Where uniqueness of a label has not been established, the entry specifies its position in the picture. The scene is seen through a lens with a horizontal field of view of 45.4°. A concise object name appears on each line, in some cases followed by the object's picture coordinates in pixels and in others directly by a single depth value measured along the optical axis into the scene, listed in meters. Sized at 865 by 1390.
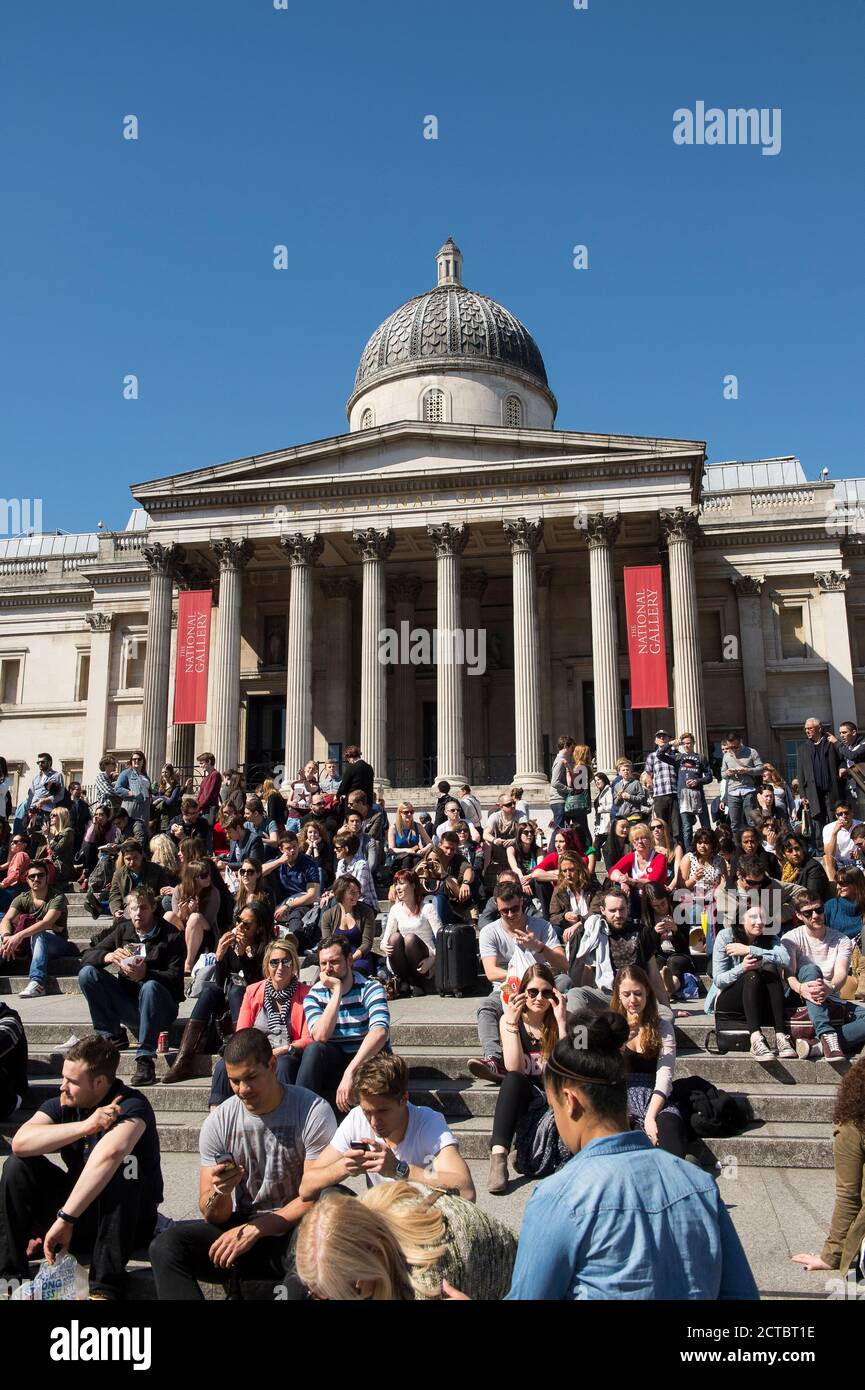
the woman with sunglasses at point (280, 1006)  7.66
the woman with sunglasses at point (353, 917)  9.73
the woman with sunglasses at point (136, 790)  17.56
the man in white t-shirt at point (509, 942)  8.81
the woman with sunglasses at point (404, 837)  15.58
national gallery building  29.73
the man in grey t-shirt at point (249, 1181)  4.95
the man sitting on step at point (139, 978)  8.70
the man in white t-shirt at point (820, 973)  8.20
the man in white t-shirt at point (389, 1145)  4.97
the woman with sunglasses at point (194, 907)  10.38
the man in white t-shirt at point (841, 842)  13.55
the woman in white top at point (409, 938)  10.62
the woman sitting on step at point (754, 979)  8.38
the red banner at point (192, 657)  29.66
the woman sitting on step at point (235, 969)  8.52
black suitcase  10.59
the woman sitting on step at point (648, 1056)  6.51
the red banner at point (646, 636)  27.78
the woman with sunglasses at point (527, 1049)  6.81
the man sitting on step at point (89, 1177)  5.36
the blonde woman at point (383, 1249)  2.67
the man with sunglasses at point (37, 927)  11.45
